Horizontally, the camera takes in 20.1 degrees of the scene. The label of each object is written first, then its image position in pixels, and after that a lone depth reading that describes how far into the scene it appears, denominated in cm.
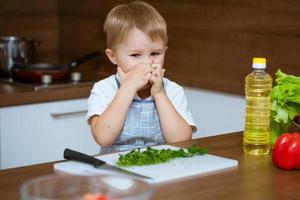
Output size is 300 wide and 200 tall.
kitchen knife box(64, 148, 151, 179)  215
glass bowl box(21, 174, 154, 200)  176
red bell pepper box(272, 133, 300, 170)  229
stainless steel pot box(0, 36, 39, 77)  421
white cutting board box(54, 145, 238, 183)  217
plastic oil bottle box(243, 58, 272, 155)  248
